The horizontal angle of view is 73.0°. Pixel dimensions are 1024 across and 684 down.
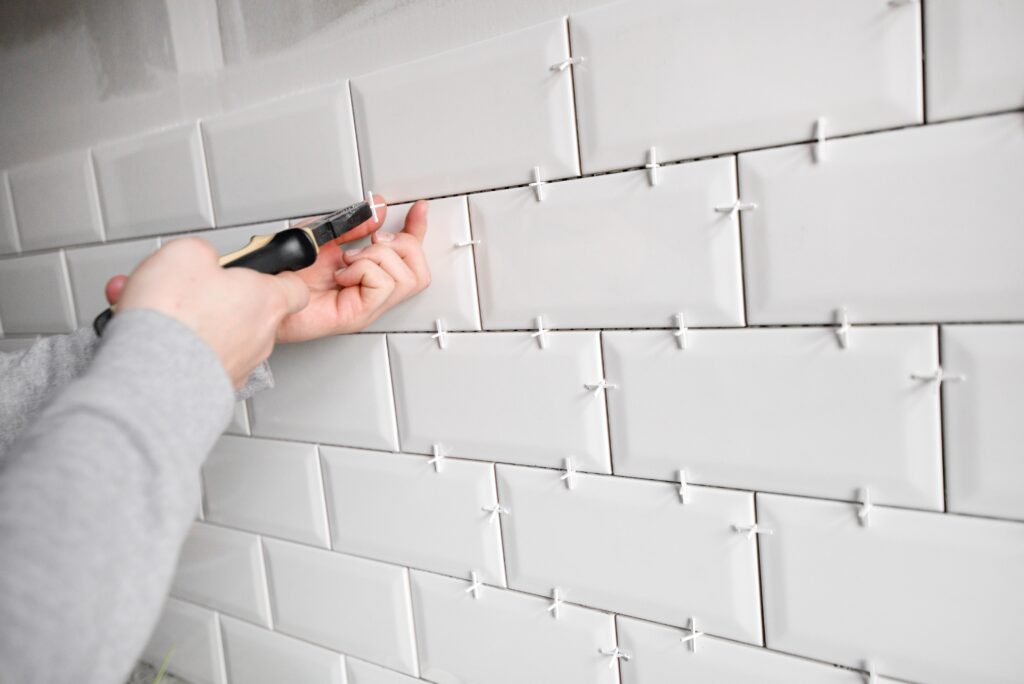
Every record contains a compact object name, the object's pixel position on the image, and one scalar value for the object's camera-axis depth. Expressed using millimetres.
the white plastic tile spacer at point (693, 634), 609
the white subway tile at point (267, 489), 842
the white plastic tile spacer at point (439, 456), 732
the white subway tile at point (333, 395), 763
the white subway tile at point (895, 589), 490
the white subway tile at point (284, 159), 729
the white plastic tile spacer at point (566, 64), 589
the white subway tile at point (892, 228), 458
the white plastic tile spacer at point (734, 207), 536
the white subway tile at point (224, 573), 916
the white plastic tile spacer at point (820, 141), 499
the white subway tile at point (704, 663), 567
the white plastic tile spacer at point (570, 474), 654
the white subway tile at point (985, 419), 466
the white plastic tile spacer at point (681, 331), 576
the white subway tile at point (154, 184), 849
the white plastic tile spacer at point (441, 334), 708
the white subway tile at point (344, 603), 795
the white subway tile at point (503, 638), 673
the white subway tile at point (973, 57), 441
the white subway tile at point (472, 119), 609
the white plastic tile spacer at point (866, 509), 522
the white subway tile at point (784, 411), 502
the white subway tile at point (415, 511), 720
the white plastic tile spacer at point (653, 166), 567
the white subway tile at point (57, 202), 966
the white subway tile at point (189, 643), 980
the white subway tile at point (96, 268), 928
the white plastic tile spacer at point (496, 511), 704
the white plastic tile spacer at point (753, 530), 566
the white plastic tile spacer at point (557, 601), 680
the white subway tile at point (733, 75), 479
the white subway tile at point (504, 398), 640
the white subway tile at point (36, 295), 1017
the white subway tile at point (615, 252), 555
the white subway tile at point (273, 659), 867
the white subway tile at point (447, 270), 681
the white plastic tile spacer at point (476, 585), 729
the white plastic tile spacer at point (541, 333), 648
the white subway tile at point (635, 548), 586
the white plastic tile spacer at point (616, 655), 652
